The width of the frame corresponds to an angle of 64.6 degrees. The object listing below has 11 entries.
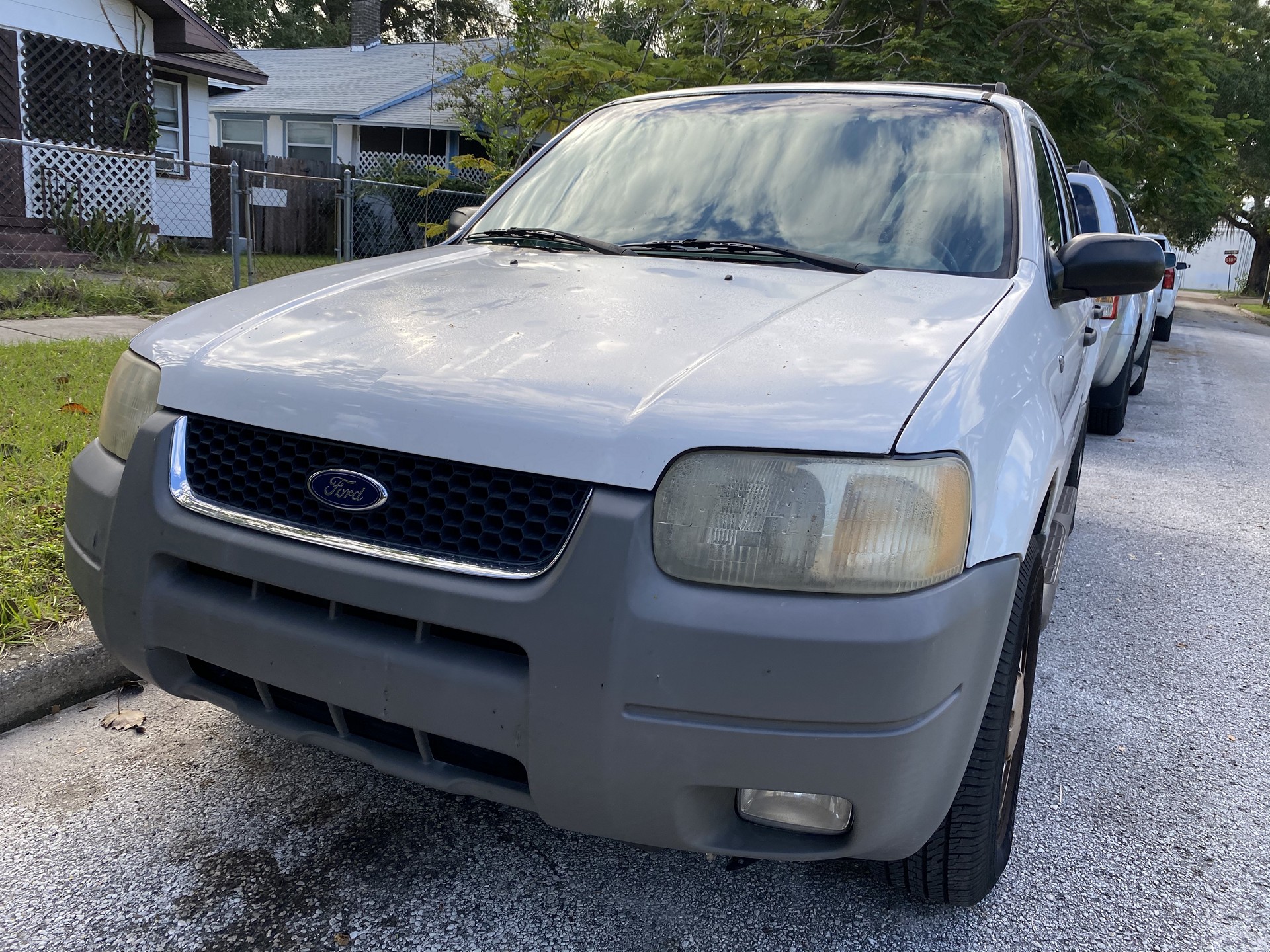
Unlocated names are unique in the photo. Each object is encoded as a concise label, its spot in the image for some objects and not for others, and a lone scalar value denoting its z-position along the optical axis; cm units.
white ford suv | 160
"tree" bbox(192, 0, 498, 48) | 4347
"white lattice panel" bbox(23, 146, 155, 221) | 1392
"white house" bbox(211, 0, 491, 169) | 2456
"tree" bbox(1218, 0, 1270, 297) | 2858
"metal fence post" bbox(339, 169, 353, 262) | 973
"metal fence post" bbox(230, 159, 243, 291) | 874
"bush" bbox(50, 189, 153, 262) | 1291
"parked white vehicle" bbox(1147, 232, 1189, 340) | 973
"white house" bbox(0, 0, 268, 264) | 1405
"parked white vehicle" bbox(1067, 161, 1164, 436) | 579
